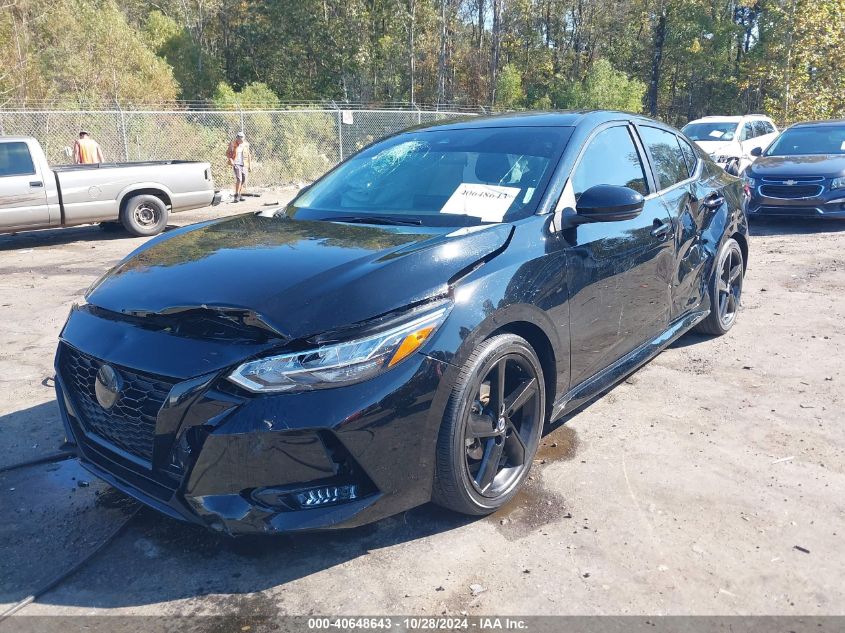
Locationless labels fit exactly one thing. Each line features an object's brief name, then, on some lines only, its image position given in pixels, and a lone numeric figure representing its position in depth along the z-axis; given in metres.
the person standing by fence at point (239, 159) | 16.52
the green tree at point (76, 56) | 22.17
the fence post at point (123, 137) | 16.72
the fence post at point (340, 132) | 20.05
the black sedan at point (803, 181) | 10.70
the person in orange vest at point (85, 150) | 14.50
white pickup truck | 10.68
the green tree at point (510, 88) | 41.97
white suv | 15.20
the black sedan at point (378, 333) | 2.43
